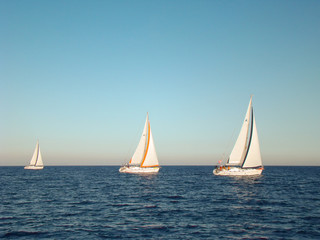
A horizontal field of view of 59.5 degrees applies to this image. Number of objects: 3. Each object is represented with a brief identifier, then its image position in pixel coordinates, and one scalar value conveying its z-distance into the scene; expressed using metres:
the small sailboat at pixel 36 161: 135.12
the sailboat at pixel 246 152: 67.56
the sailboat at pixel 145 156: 80.67
